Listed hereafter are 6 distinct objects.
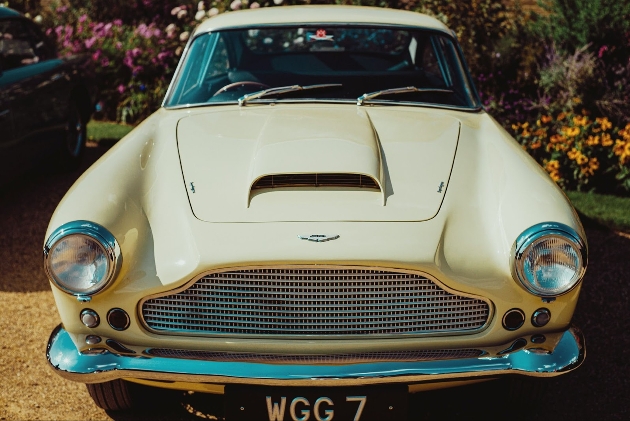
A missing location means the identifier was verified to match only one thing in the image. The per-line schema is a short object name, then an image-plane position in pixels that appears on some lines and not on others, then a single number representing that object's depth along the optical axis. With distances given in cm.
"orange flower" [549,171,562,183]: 595
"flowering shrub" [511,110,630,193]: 584
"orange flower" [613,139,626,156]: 579
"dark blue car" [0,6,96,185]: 513
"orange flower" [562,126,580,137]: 586
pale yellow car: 243
